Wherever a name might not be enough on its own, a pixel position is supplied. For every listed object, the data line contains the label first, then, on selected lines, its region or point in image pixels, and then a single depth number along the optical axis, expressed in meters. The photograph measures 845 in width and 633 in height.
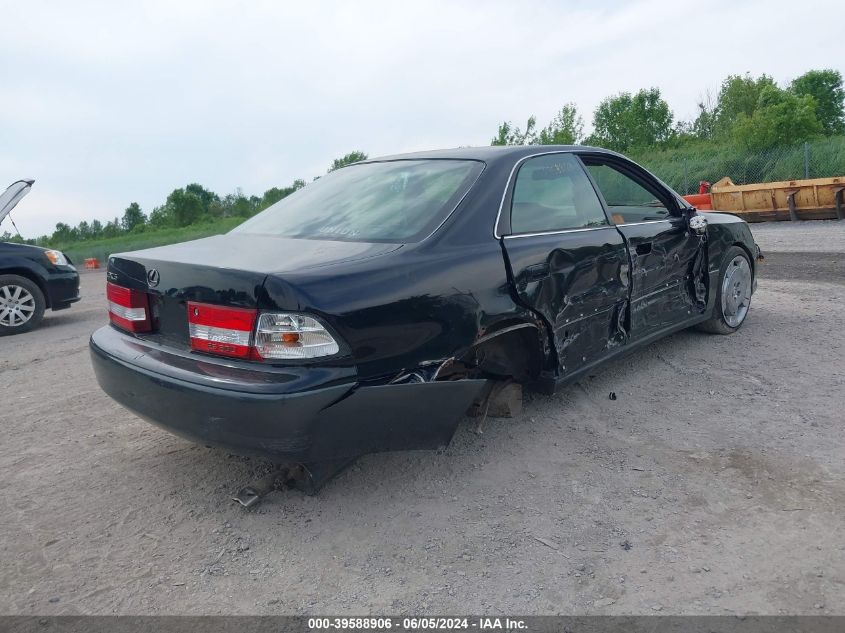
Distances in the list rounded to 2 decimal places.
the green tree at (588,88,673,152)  43.03
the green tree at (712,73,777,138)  40.25
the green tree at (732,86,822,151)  26.69
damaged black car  2.46
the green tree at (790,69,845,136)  55.75
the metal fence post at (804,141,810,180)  21.42
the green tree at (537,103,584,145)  35.44
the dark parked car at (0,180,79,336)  7.65
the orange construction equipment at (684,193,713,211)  16.55
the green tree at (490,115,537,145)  34.12
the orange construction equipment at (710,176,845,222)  14.65
